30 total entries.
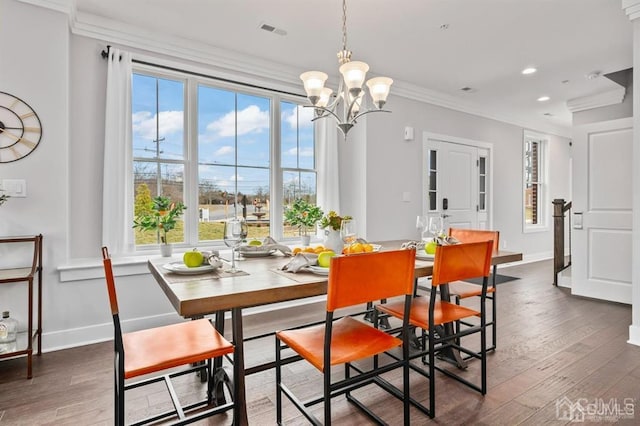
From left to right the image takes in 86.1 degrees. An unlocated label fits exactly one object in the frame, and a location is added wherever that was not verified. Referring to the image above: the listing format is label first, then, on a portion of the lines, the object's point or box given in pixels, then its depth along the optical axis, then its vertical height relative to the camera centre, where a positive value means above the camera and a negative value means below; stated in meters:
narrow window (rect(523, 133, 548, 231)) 6.63 +0.54
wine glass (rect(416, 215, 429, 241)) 2.38 -0.08
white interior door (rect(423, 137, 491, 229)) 5.12 +0.45
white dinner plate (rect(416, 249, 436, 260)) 2.08 -0.28
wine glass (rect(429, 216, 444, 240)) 2.34 -0.10
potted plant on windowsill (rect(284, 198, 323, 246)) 3.87 -0.05
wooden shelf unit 2.27 -0.50
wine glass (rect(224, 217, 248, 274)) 1.97 -0.13
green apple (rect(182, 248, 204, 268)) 1.77 -0.25
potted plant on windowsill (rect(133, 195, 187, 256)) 3.11 -0.07
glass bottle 2.31 -0.80
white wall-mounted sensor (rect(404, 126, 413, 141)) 4.71 +1.07
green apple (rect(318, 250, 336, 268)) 1.77 -0.25
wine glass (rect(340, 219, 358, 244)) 2.13 -0.13
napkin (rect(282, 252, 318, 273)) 1.75 -0.27
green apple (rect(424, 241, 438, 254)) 2.16 -0.23
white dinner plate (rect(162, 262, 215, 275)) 1.70 -0.29
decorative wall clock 2.56 +0.63
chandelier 2.20 +0.85
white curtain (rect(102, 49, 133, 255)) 2.97 +0.47
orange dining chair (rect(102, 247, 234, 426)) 1.36 -0.62
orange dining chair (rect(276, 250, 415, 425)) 1.43 -0.62
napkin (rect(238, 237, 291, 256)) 2.29 -0.25
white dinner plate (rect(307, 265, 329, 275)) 1.68 -0.29
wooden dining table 1.33 -0.33
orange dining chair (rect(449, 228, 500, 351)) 2.54 -0.60
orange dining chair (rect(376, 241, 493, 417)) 1.84 -0.61
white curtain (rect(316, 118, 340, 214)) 4.16 +0.53
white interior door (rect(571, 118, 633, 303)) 3.82 +0.00
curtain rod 3.01 +1.39
